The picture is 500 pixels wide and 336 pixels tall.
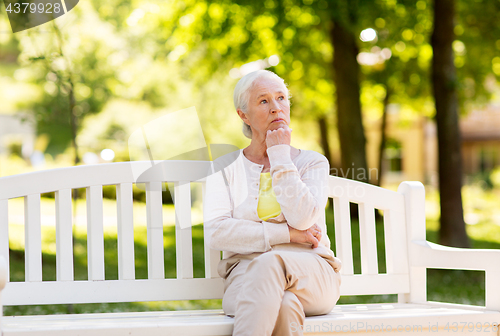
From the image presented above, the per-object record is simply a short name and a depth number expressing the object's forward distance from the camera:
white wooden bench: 4.92
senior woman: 4.36
